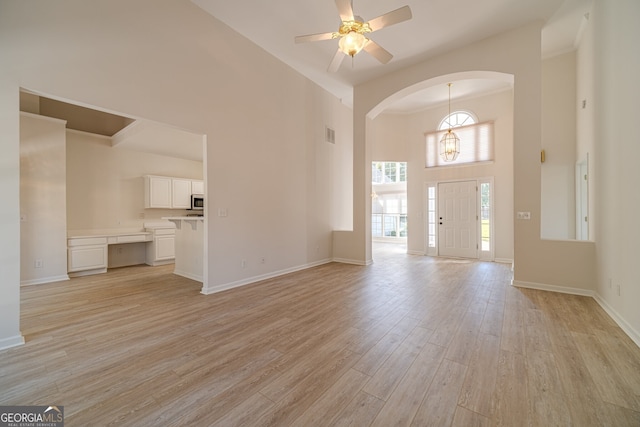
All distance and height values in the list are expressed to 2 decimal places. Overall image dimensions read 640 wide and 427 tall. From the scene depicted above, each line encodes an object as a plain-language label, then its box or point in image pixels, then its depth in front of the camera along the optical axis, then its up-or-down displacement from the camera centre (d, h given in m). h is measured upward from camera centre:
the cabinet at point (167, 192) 6.30 +0.53
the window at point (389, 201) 10.93 +0.50
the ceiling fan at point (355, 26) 2.64 +2.07
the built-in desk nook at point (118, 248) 4.89 -0.80
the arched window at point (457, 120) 6.64 +2.51
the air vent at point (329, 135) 6.26 +1.98
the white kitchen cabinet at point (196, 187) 7.05 +0.71
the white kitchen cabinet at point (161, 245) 5.96 -0.80
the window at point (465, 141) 6.34 +1.90
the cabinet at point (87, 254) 4.80 -0.85
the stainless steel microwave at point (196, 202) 6.98 +0.28
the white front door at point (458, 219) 6.50 -0.19
